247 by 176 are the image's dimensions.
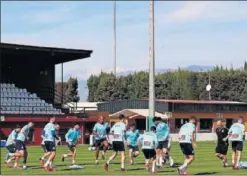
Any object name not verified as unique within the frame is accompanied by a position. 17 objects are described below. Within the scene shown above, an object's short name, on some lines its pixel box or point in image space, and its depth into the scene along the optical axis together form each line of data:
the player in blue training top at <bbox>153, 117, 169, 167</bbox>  21.84
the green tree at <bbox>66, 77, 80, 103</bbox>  95.54
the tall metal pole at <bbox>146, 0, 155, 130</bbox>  33.16
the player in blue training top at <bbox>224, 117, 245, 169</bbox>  21.56
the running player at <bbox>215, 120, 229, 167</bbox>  22.66
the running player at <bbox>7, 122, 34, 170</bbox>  22.23
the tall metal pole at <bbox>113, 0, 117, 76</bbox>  86.18
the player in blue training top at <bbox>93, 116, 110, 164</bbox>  25.39
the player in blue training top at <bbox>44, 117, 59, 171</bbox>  20.92
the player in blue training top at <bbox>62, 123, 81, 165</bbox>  24.00
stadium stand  48.97
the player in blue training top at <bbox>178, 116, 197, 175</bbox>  18.33
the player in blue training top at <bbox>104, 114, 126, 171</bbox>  20.89
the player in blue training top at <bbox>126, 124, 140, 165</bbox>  24.48
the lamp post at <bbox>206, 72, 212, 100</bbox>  80.49
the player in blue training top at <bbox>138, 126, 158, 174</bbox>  19.28
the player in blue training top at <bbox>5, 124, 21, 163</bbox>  23.53
